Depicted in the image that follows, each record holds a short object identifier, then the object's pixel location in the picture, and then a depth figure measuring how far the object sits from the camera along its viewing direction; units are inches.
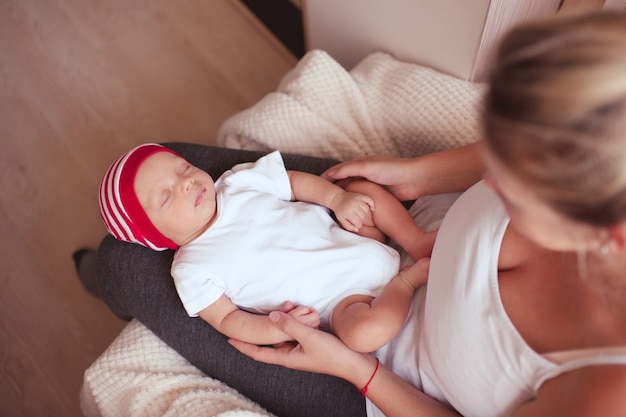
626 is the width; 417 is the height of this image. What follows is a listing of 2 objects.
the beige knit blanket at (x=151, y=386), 39.3
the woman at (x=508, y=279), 19.0
